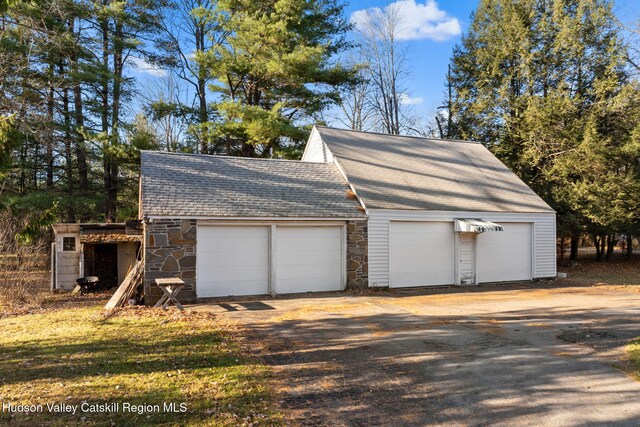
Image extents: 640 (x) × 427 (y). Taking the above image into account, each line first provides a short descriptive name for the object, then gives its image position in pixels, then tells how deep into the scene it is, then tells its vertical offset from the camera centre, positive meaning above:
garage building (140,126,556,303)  10.45 +0.07
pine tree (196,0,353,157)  17.45 +6.80
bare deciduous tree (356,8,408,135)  28.75 +8.80
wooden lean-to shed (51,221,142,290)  12.37 -0.93
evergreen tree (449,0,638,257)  17.59 +5.99
